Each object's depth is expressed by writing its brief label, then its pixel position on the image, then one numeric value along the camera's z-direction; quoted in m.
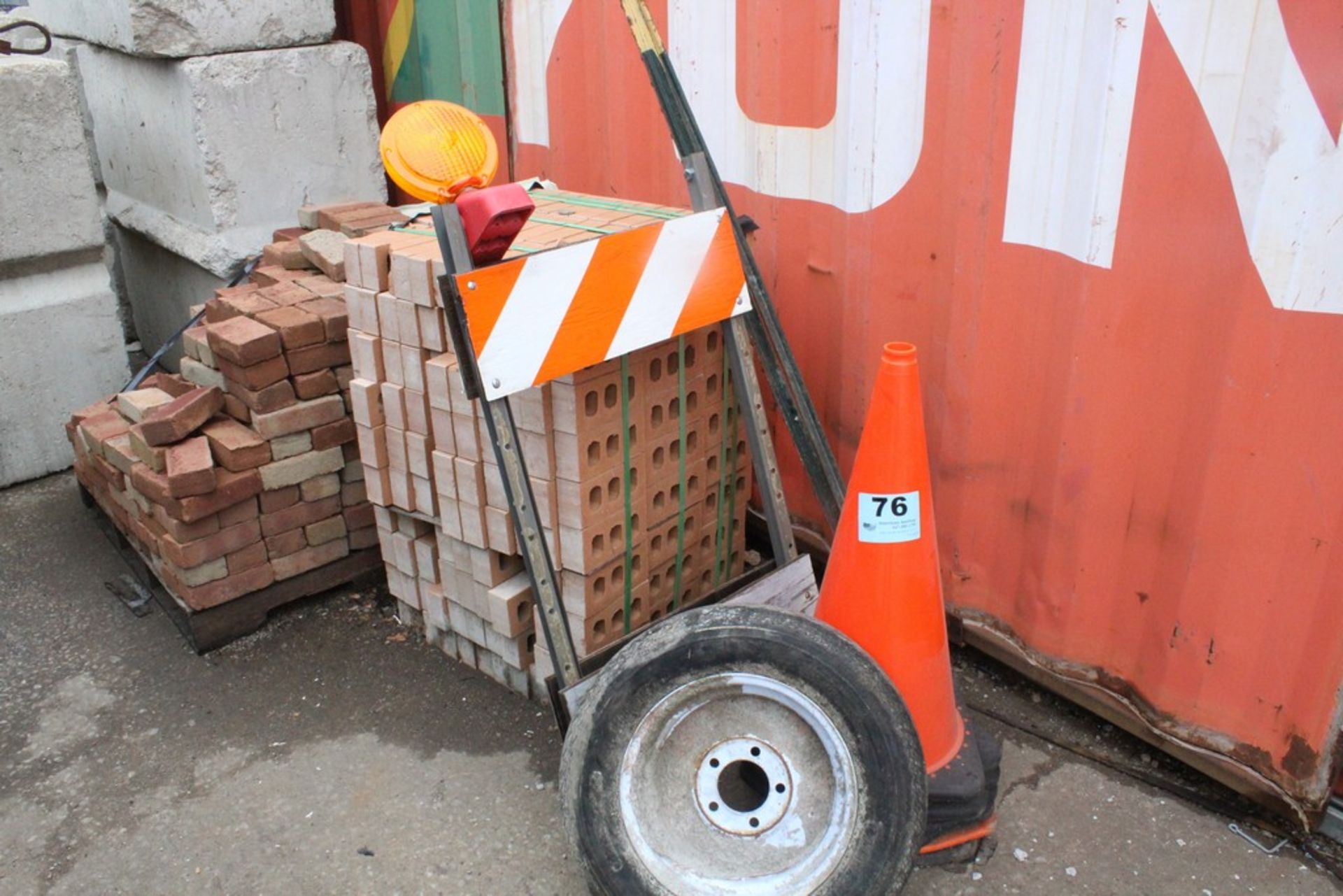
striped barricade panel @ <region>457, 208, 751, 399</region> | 2.66
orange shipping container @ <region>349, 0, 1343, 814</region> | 2.62
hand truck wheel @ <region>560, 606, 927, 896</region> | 2.59
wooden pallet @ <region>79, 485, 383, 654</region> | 4.10
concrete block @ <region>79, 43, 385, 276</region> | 5.18
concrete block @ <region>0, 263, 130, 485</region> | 5.28
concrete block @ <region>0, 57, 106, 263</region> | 4.98
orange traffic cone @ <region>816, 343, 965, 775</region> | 2.78
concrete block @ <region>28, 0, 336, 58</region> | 4.98
